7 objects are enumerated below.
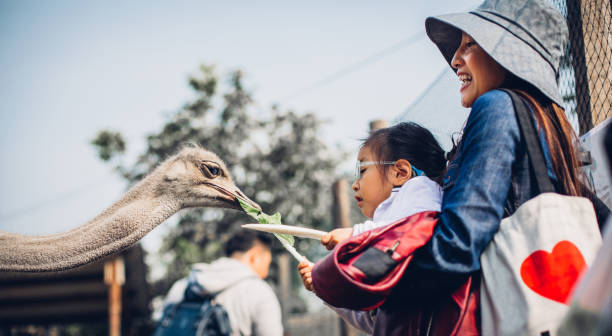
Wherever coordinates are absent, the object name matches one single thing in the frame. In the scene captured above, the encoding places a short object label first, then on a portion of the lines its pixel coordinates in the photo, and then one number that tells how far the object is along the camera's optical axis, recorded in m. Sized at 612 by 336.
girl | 2.34
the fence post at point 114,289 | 9.78
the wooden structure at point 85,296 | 9.92
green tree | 16.41
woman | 1.57
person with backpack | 3.75
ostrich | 2.70
